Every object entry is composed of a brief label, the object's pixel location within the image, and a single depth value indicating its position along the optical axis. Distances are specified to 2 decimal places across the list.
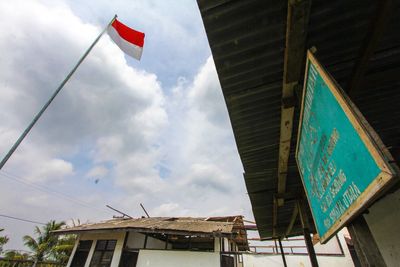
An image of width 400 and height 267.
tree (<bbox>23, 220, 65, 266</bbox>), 19.62
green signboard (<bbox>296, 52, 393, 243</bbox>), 0.85
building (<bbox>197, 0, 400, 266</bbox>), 1.53
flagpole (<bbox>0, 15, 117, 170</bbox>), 5.13
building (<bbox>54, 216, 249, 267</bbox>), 8.96
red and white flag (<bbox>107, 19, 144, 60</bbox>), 7.99
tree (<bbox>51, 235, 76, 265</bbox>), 17.40
